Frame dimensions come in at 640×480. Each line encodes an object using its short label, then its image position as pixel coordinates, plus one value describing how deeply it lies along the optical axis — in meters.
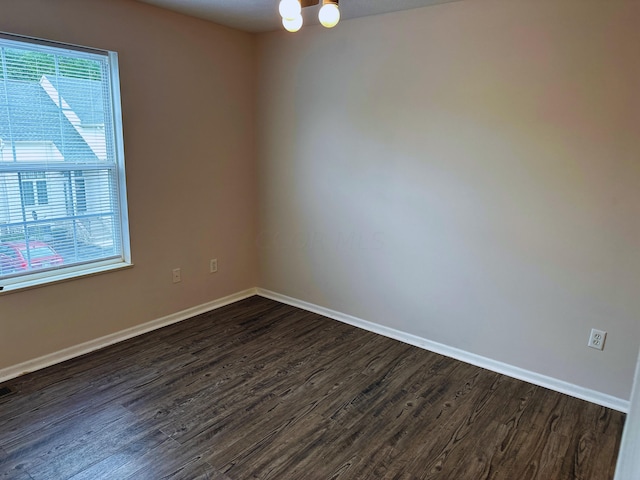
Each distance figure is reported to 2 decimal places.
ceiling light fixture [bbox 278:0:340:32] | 1.60
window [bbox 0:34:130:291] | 2.52
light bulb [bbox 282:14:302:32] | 1.68
